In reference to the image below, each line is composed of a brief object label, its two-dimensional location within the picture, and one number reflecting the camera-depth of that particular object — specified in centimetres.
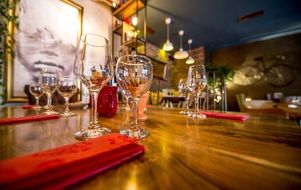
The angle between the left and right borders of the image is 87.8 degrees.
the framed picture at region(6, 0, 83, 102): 188
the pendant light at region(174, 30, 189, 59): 435
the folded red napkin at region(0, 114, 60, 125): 51
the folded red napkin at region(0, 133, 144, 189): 15
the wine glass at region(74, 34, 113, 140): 40
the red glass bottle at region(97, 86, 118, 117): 66
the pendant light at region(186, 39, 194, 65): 512
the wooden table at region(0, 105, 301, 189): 17
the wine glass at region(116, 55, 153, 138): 42
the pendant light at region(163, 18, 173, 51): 388
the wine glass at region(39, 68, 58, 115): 78
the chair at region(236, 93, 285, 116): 381
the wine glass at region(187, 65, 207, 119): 71
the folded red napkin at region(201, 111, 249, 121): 64
